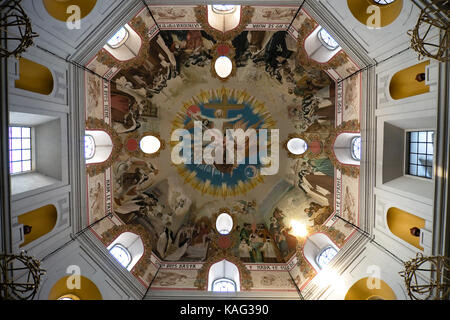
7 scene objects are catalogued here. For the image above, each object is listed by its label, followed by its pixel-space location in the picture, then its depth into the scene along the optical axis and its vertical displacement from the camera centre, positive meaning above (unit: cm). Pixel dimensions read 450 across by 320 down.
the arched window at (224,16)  1121 +549
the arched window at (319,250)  1122 -398
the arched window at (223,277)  1194 -539
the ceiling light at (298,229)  1233 -334
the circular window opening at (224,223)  1363 -340
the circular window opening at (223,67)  1318 +401
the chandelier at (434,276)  561 -272
